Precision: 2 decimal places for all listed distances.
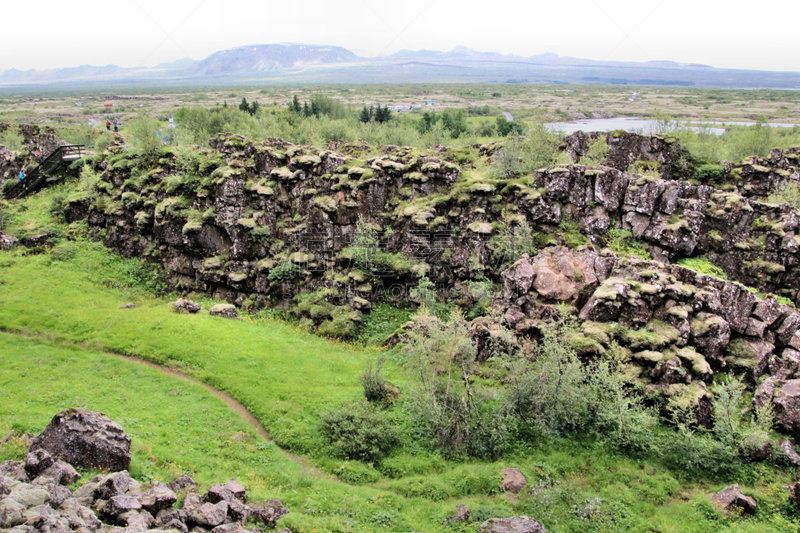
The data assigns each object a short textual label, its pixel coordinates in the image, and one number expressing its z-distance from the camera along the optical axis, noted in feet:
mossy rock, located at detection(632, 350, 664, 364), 75.96
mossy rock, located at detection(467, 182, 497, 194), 122.11
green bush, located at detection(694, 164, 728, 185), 136.67
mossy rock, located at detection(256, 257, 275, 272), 127.95
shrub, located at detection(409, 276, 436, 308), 112.52
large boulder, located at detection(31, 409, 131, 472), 58.18
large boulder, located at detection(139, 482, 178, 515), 51.88
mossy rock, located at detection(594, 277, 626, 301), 83.51
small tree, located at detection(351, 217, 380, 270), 122.42
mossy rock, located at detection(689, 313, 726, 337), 79.46
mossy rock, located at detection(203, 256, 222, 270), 131.03
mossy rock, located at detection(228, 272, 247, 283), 127.95
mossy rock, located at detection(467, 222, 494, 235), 118.11
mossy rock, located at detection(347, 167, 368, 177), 131.23
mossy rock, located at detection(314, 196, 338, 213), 129.70
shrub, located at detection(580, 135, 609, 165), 135.21
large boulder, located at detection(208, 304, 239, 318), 115.85
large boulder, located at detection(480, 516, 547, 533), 54.08
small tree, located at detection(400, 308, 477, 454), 71.67
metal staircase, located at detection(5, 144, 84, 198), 161.68
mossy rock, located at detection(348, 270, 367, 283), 120.14
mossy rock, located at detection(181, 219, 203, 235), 132.57
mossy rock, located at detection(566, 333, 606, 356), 78.18
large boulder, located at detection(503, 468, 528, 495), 64.69
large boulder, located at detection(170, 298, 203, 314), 113.80
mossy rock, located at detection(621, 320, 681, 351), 78.07
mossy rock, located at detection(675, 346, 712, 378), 75.36
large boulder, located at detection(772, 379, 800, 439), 67.36
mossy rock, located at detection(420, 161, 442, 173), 128.88
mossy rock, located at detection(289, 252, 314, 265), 127.13
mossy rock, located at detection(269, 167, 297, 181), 134.21
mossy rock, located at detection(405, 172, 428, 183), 129.49
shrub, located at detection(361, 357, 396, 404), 84.02
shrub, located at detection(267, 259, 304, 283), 125.70
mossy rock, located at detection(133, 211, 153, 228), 139.44
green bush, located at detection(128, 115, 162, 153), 151.74
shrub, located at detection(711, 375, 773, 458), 64.69
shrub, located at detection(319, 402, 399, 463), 71.61
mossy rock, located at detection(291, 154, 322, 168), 134.92
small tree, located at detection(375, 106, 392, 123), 322.55
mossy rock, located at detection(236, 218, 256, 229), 131.13
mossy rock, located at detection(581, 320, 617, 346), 80.02
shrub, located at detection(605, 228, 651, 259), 110.14
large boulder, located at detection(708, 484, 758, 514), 59.26
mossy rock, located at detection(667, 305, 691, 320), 80.59
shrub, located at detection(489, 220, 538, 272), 111.86
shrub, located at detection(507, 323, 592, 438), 70.90
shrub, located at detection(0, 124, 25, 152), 195.62
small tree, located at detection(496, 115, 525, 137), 318.55
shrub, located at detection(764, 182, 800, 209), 116.84
